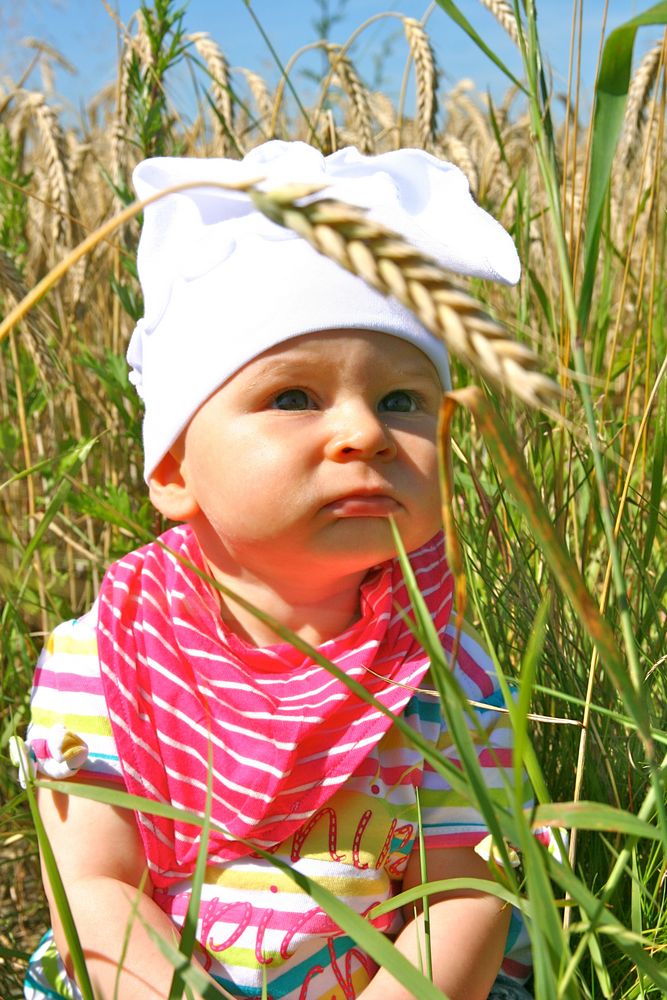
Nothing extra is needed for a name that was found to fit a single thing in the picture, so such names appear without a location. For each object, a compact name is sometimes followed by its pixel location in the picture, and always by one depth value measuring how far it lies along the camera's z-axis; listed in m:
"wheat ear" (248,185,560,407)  0.44
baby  1.07
